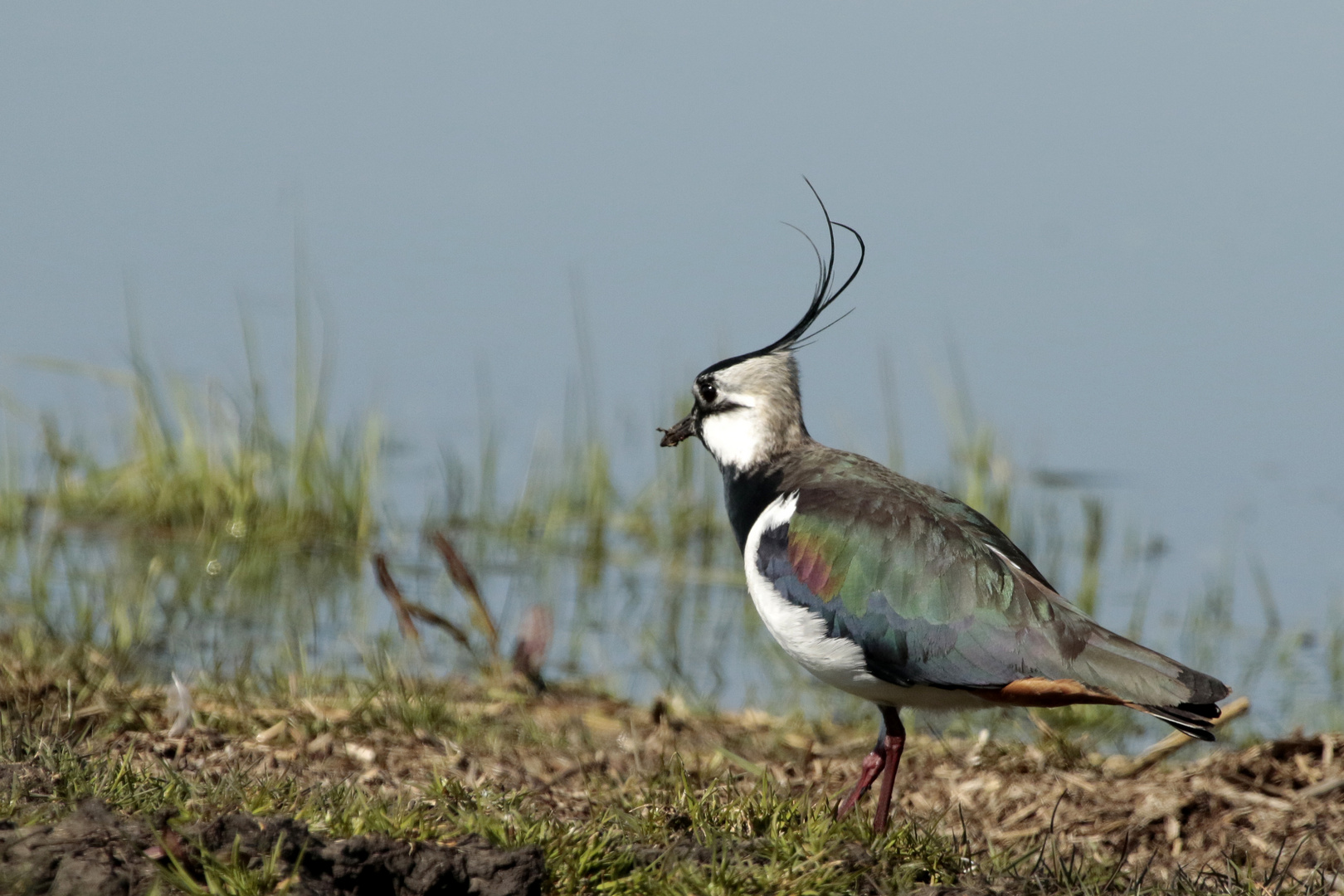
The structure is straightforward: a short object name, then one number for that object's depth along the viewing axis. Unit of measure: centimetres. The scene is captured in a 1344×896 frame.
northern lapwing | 740
